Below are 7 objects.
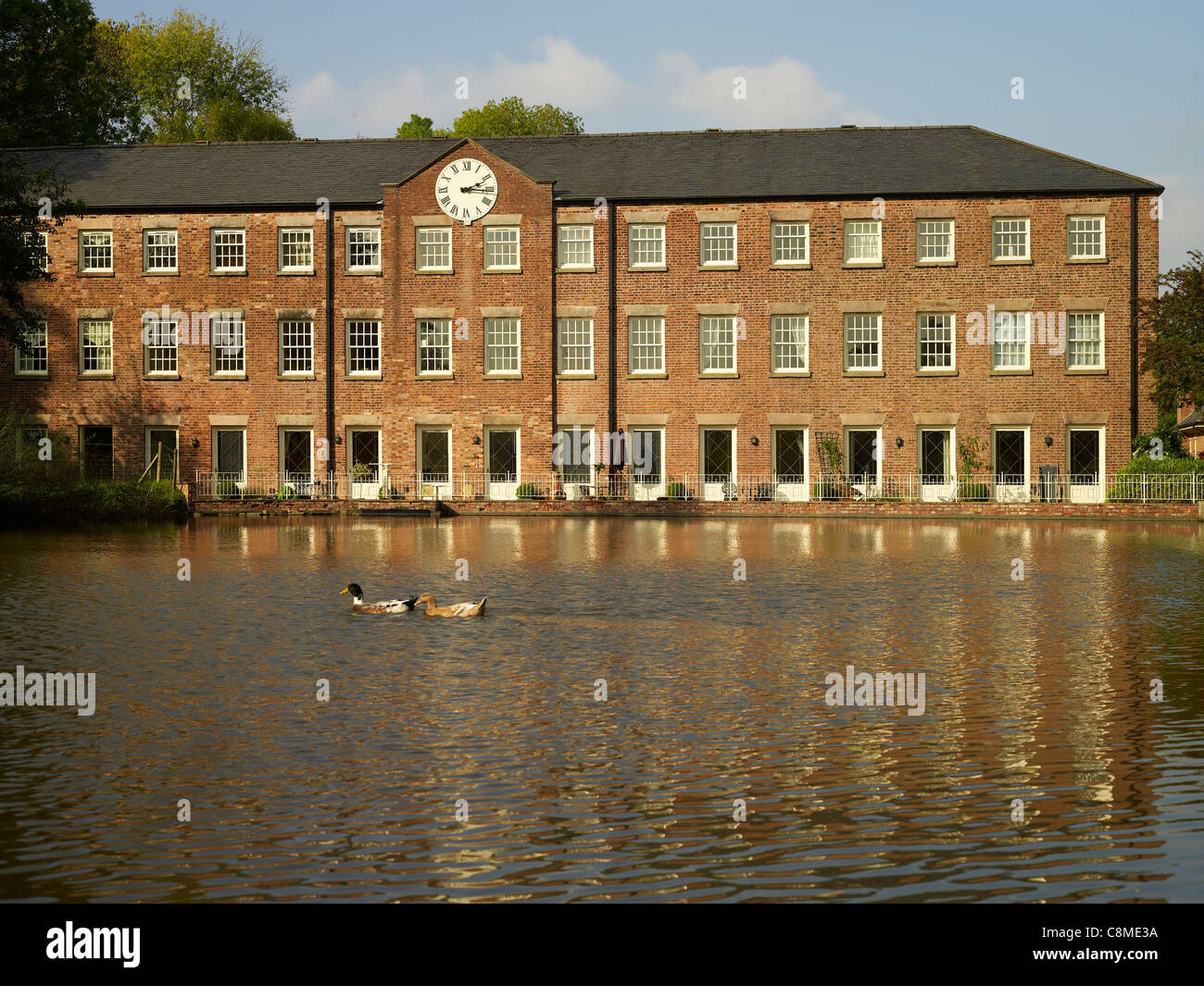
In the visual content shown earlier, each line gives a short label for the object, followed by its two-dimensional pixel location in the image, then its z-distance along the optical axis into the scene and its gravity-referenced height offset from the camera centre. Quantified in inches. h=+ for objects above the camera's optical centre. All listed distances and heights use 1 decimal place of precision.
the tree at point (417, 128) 3206.2 +836.0
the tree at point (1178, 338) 1627.7 +159.3
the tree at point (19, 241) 1401.3 +249.8
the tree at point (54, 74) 2230.6 +728.7
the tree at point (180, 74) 2930.6 +898.0
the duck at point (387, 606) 671.8 -69.5
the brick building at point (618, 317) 1792.6 +212.8
